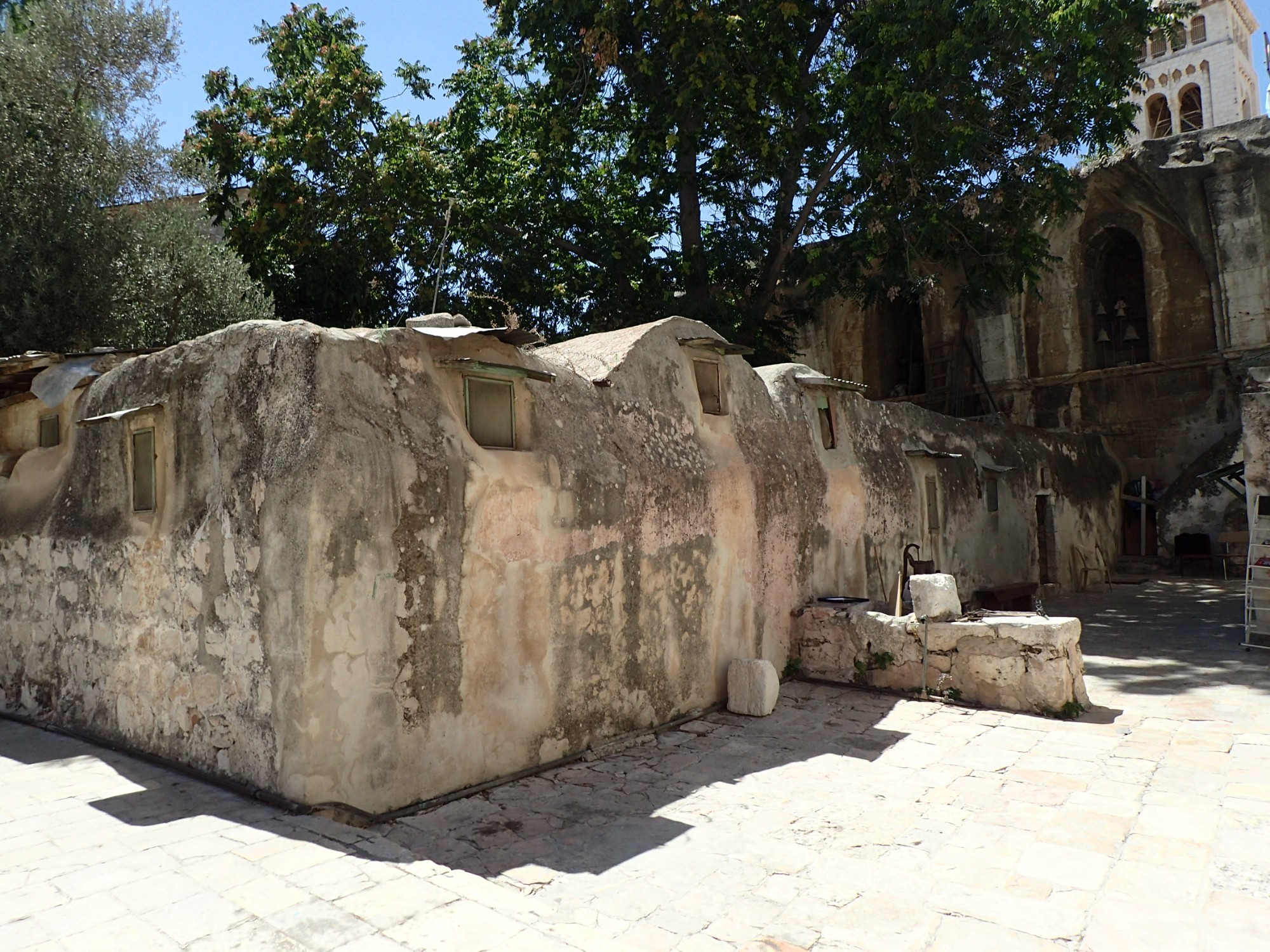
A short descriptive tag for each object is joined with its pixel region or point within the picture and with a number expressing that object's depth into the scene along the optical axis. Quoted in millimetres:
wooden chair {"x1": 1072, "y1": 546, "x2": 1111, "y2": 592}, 16500
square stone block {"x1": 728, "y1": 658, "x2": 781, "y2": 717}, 7832
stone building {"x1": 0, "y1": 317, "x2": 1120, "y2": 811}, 5121
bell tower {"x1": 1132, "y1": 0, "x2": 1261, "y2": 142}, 39188
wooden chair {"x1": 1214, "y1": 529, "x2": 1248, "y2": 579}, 16391
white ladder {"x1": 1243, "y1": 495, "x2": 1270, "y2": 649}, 10094
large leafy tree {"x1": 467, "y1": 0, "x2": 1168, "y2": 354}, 12125
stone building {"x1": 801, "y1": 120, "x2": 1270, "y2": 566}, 17969
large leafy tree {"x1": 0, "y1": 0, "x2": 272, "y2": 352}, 11469
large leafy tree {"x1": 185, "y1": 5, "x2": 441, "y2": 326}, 13305
